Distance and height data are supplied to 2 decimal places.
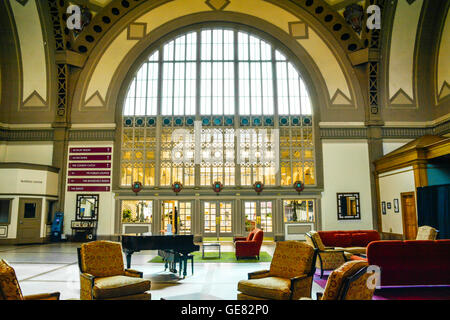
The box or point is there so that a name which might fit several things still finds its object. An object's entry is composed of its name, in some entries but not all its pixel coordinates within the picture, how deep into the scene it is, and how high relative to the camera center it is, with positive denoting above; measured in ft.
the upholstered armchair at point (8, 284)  8.96 -2.25
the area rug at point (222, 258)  29.43 -5.26
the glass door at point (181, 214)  50.01 -1.68
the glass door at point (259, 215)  49.52 -1.86
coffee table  30.92 -3.89
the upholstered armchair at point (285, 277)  12.78 -3.19
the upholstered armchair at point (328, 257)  22.82 -3.83
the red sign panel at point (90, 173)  49.47 +4.61
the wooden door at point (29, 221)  42.63 -2.34
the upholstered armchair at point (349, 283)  8.59 -2.14
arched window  51.01 +13.94
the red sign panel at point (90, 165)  49.70 +5.83
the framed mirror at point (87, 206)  48.57 -0.47
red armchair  30.17 -4.04
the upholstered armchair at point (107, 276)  13.26 -3.26
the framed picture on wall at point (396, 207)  42.74 -0.61
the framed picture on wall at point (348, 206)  48.16 -0.51
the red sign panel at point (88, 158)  49.93 +6.96
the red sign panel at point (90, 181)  49.34 +3.39
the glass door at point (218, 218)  49.73 -2.31
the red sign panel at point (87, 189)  49.19 +2.17
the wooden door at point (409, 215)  39.60 -1.58
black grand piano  21.68 -2.77
